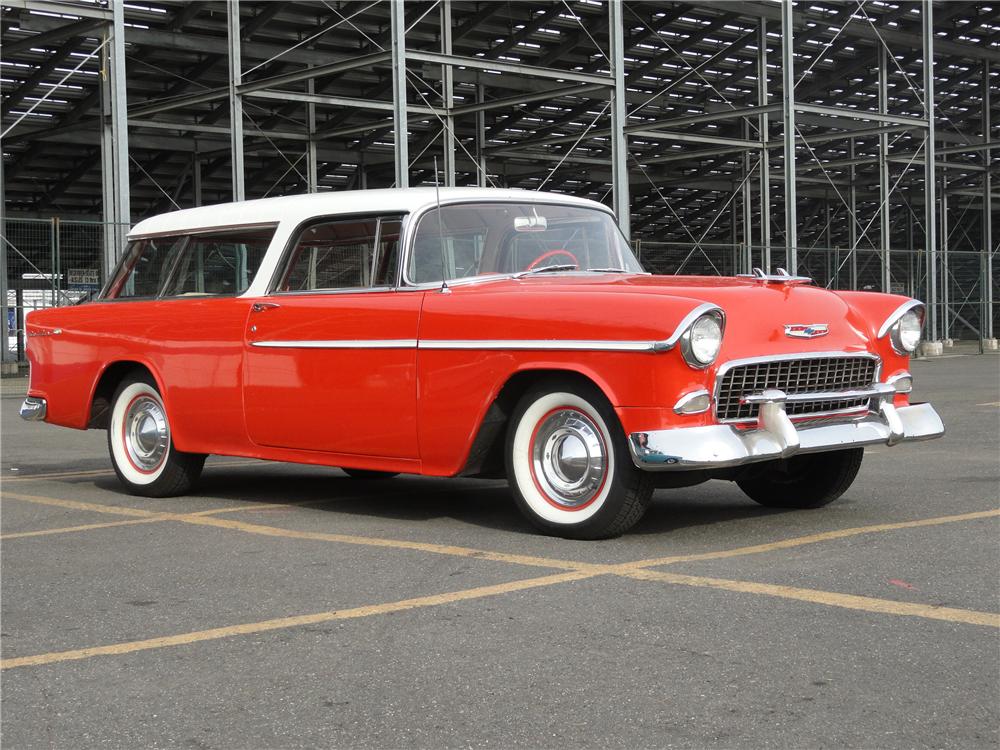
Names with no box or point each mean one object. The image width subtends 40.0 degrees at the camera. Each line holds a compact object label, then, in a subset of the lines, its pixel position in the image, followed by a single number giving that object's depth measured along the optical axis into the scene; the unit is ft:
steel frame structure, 81.25
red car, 19.44
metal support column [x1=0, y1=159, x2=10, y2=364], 78.02
